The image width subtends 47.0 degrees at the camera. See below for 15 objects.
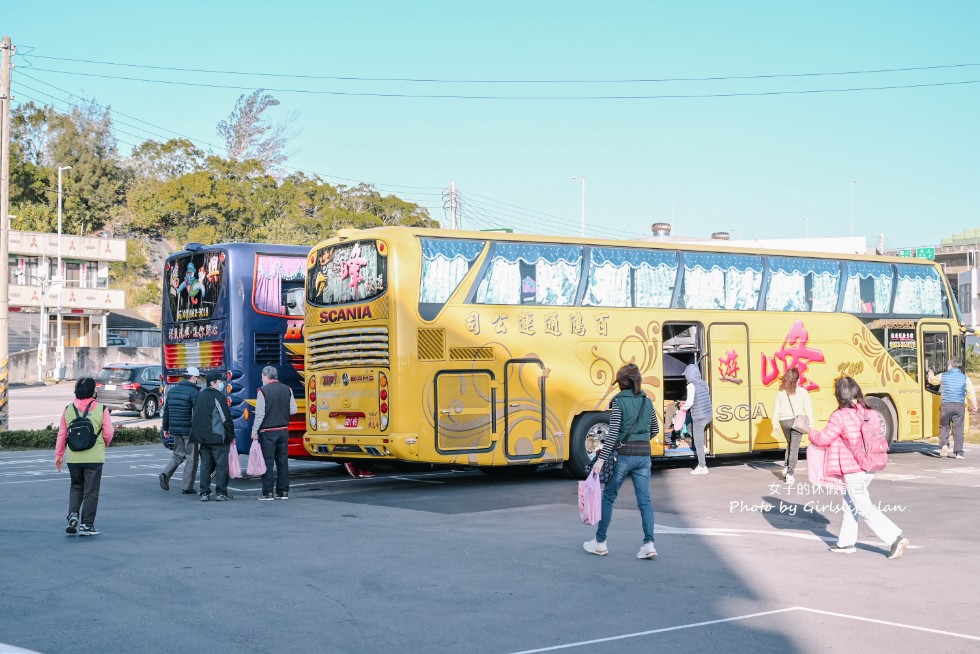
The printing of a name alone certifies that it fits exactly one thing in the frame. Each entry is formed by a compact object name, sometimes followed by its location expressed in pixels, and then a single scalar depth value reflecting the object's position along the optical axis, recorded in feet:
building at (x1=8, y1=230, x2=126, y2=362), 221.25
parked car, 116.47
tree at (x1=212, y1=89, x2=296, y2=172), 342.23
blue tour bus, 57.47
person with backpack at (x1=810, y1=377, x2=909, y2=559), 33.01
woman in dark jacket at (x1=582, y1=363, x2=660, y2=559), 33.22
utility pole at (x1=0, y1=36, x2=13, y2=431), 87.61
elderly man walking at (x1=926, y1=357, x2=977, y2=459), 65.46
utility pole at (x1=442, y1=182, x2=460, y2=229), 162.71
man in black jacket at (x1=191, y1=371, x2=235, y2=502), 50.26
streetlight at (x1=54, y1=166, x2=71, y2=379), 200.76
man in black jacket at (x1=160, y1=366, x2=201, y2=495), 52.29
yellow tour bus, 51.78
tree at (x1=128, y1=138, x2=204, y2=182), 311.47
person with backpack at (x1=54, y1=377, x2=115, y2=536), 38.81
